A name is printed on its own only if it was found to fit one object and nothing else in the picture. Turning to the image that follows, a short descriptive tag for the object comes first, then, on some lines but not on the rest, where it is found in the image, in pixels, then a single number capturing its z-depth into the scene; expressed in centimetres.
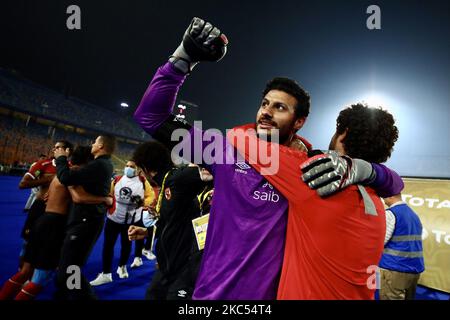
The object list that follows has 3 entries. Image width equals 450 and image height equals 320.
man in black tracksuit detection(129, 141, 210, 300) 266
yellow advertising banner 635
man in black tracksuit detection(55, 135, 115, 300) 323
